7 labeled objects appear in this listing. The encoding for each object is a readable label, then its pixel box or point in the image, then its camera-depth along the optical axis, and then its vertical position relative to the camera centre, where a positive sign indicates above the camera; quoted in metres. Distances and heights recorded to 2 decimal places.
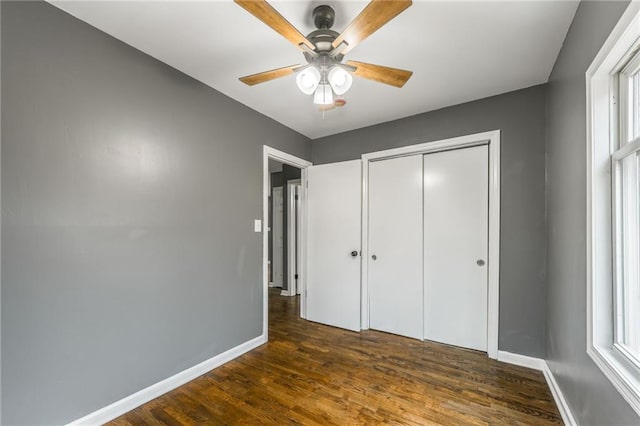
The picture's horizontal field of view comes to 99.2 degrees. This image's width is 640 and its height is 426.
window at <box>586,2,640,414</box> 1.16 +0.05
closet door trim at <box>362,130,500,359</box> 2.47 -0.07
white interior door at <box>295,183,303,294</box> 4.79 -0.24
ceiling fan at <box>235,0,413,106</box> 1.18 +0.87
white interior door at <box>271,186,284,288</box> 5.20 -0.41
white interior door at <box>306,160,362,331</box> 3.26 -0.35
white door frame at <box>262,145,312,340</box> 2.87 +0.10
